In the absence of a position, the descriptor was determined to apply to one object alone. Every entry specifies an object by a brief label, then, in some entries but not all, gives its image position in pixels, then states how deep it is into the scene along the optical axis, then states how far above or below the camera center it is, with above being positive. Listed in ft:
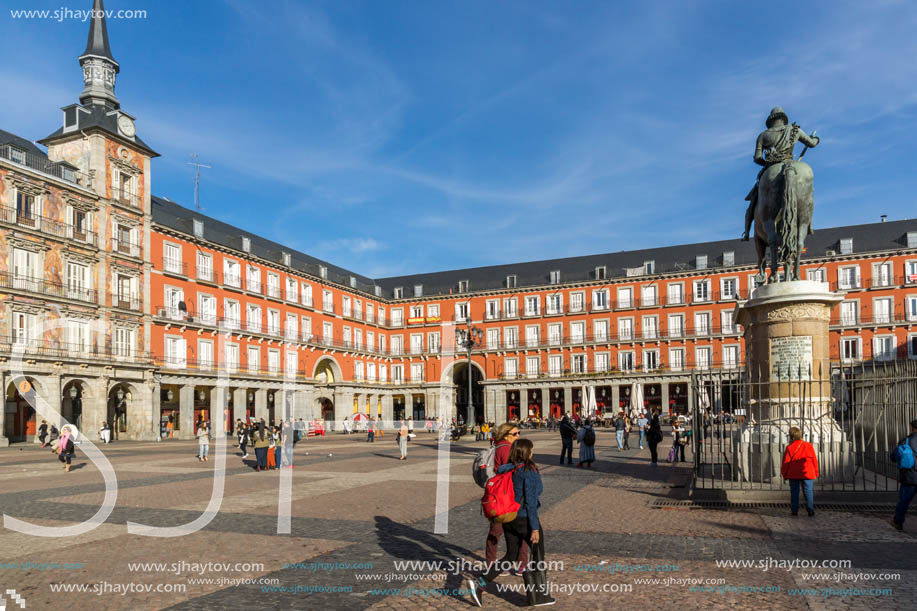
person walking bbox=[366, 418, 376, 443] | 117.08 -12.62
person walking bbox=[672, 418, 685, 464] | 65.26 -8.20
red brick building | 123.24 +11.25
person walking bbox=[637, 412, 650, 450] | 93.01 -10.03
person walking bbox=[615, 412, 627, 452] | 88.69 -9.88
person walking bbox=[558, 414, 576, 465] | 67.67 -7.91
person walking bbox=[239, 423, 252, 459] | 77.55 -9.04
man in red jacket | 32.60 -5.56
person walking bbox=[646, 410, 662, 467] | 62.90 -7.71
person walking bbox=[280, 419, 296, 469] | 63.72 -7.78
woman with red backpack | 20.35 -3.21
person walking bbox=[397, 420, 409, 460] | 74.28 -9.09
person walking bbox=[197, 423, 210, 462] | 74.46 -9.34
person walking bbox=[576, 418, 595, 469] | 62.75 -8.26
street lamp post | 107.93 +2.56
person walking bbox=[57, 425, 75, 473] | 65.00 -8.14
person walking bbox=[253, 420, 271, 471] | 63.57 -7.93
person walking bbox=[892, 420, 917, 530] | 29.60 -5.55
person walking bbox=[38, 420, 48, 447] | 109.05 -11.22
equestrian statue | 41.22 +9.39
